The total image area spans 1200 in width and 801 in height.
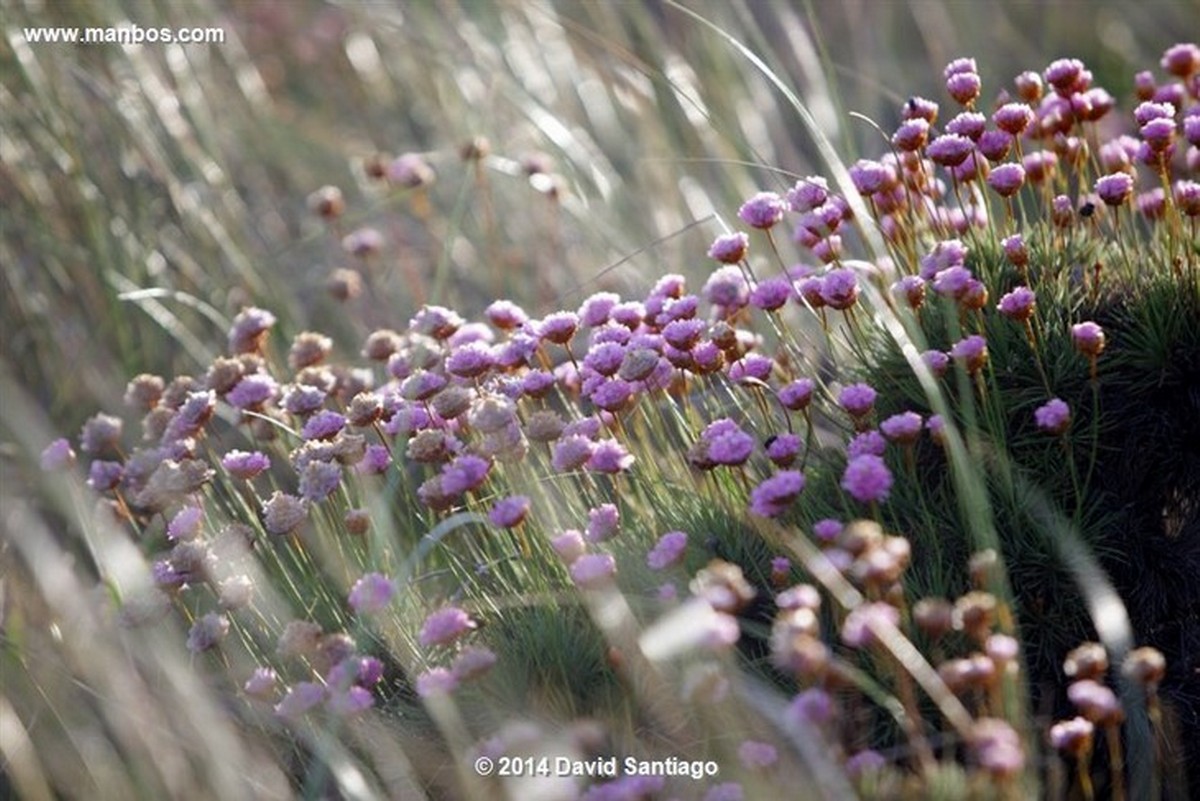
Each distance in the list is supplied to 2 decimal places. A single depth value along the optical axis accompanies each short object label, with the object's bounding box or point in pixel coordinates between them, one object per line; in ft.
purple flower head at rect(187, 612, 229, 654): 14.10
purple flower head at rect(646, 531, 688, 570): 12.89
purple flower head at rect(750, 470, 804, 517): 12.55
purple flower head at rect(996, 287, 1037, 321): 13.55
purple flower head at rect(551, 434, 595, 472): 13.89
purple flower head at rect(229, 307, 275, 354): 17.63
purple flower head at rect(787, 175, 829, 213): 15.29
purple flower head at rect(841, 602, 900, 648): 10.20
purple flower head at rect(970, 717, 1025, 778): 9.23
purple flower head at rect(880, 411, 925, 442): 13.06
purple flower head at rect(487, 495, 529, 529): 13.30
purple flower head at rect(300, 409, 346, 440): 15.14
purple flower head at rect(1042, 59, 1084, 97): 14.90
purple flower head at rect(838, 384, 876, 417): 13.81
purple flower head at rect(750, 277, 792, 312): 14.30
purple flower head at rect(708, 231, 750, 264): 14.99
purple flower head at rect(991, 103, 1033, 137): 14.48
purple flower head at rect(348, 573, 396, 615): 12.96
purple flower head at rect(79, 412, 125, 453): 17.38
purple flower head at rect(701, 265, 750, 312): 14.65
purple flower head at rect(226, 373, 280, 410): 16.15
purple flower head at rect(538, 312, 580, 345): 15.06
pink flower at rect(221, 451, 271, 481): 15.49
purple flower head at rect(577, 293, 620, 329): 15.57
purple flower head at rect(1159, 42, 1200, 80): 16.25
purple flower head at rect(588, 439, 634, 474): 13.61
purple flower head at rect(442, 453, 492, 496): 13.65
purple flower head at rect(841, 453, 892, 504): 12.32
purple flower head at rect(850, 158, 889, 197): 15.06
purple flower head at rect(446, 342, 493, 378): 14.94
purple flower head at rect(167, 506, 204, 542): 14.89
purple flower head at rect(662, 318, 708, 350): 14.15
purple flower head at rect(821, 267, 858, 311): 13.91
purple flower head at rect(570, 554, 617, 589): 12.33
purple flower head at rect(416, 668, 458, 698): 12.21
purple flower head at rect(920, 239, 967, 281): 14.16
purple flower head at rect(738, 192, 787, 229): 15.02
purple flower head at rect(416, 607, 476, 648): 12.89
